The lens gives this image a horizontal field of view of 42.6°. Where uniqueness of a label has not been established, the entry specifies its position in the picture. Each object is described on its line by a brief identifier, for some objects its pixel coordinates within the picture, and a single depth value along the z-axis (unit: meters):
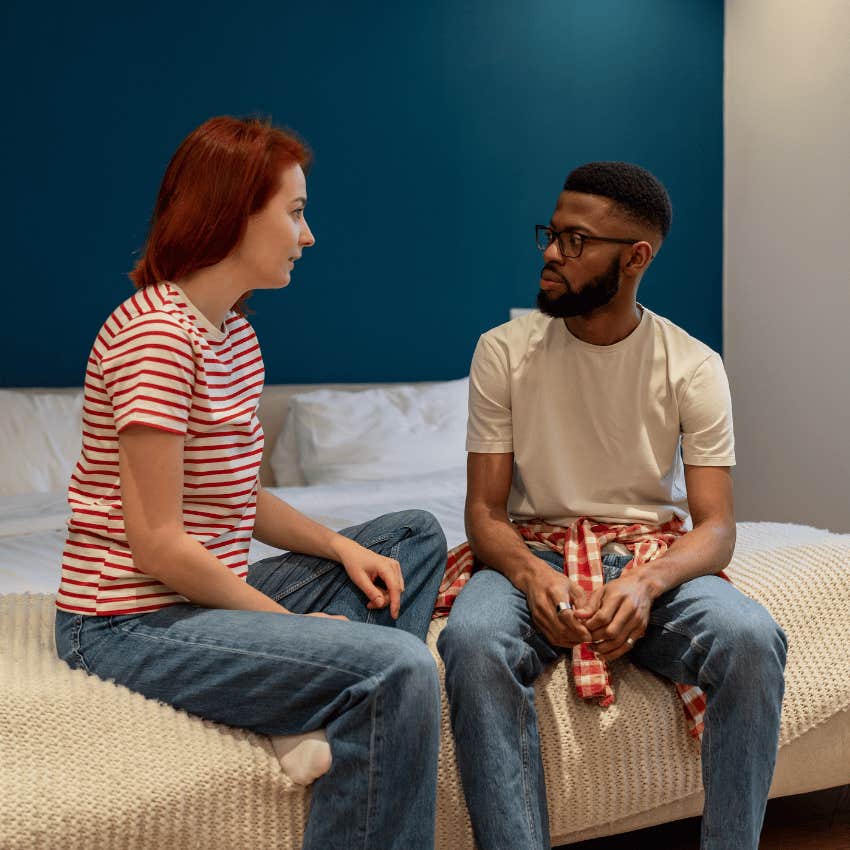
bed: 1.29
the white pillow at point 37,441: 2.81
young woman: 1.30
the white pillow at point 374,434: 3.15
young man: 1.52
